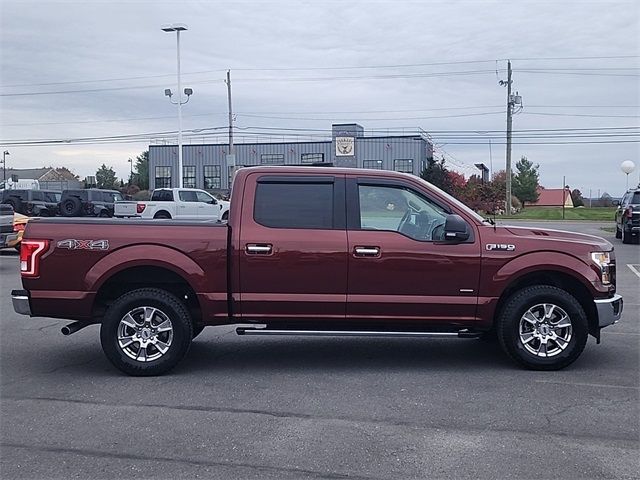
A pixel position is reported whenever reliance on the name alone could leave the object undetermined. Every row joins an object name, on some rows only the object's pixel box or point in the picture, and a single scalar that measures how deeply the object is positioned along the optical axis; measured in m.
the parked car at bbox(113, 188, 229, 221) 29.48
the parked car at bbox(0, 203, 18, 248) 16.69
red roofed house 103.49
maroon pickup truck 6.74
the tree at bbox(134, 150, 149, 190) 97.42
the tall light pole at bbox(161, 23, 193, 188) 38.66
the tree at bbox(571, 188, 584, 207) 93.25
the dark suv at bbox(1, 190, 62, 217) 34.84
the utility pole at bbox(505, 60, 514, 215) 49.00
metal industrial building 58.56
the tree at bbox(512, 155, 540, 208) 89.44
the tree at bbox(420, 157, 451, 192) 40.03
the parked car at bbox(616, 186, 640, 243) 22.80
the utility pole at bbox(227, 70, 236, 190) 45.85
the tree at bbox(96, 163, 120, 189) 109.57
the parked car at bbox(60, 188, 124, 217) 34.41
